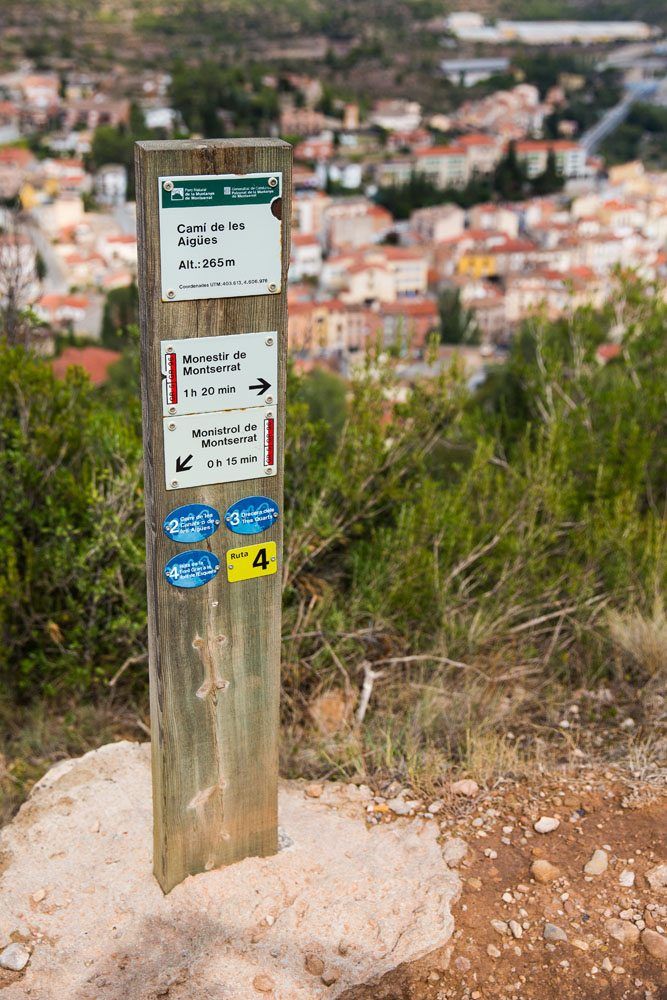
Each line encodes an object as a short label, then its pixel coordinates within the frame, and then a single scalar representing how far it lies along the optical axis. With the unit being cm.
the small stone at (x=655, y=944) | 190
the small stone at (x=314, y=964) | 189
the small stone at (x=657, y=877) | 204
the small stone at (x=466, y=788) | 233
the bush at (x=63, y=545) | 307
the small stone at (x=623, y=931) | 194
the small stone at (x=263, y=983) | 185
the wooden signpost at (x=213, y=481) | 163
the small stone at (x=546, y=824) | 221
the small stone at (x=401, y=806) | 229
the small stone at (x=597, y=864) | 209
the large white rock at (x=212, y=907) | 187
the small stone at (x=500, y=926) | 198
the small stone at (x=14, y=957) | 188
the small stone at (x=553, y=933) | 195
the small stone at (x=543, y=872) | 207
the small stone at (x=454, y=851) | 214
